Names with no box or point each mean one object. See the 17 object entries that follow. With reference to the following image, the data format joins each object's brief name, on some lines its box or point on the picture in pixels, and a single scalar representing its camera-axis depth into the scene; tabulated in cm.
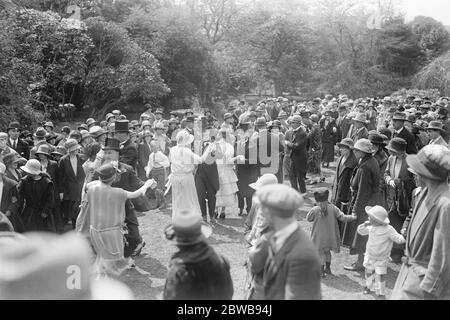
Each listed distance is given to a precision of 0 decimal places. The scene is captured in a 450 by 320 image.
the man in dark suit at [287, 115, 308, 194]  988
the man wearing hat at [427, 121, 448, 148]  773
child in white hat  569
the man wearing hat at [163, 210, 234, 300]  328
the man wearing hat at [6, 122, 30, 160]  988
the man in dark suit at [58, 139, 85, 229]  798
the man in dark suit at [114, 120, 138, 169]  788
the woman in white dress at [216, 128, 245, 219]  902
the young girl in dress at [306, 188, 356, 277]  625
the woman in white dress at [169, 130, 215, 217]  783
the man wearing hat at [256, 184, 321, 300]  301
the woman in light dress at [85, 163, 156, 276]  572
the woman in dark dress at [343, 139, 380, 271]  641
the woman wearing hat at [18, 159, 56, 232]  695
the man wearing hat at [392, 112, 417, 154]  828
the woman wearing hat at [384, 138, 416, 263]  669
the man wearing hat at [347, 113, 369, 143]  933
